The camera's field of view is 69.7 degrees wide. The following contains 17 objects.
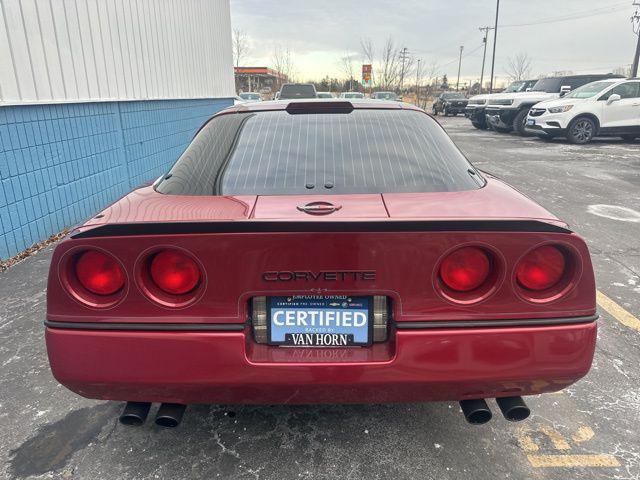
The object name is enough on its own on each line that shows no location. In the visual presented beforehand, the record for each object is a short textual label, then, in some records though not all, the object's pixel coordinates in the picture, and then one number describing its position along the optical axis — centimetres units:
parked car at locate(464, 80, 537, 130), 2084
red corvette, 168
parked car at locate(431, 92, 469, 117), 3266
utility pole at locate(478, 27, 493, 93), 5091
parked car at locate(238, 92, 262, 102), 2620
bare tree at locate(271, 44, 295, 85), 4819
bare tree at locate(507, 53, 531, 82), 7075
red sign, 4200
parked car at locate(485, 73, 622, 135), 1797
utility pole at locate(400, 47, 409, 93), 4608
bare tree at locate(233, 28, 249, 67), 3944
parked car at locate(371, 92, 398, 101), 2916
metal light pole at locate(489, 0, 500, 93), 4166
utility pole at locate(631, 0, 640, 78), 2534
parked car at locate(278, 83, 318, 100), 2020
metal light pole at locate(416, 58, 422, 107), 4739
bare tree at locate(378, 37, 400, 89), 4506
